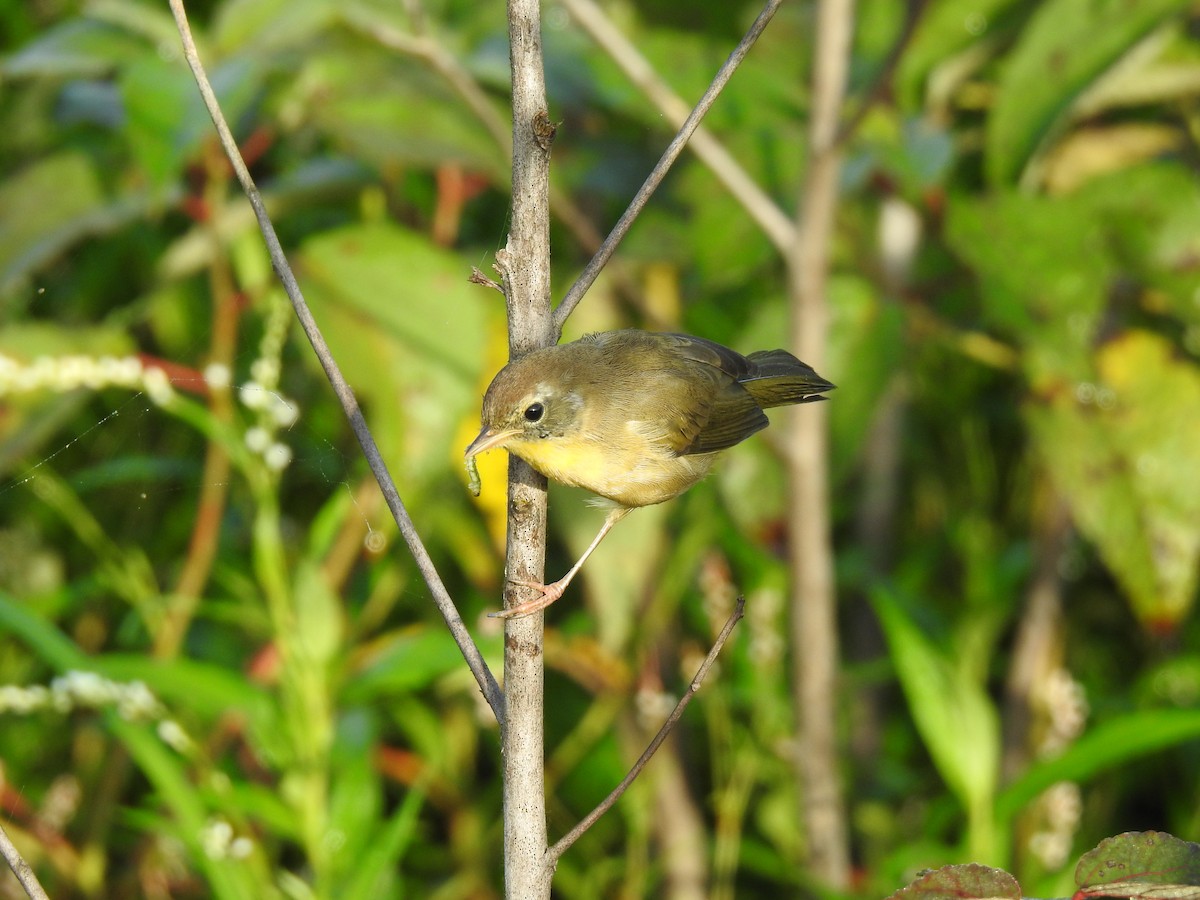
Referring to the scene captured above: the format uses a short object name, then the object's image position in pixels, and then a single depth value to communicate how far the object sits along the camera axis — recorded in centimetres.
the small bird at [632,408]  334
